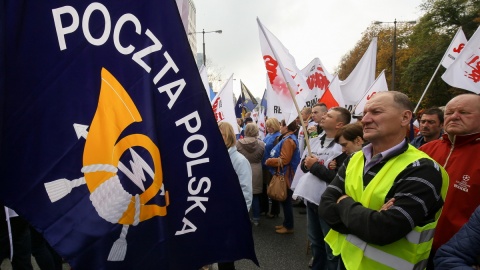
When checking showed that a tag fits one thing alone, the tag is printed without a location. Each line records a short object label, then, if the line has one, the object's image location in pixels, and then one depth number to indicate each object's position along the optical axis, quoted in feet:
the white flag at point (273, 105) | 16.21
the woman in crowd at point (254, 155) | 19.30
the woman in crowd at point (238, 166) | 11.08
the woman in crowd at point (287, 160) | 18.16
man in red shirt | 7.16
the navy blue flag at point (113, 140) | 3.74
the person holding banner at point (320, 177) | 10.88
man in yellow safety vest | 5.67
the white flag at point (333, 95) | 19.51
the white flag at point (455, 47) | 22.34
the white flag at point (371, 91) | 20.79
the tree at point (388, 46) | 131.75
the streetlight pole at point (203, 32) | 61.23
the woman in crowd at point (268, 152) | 20.77
